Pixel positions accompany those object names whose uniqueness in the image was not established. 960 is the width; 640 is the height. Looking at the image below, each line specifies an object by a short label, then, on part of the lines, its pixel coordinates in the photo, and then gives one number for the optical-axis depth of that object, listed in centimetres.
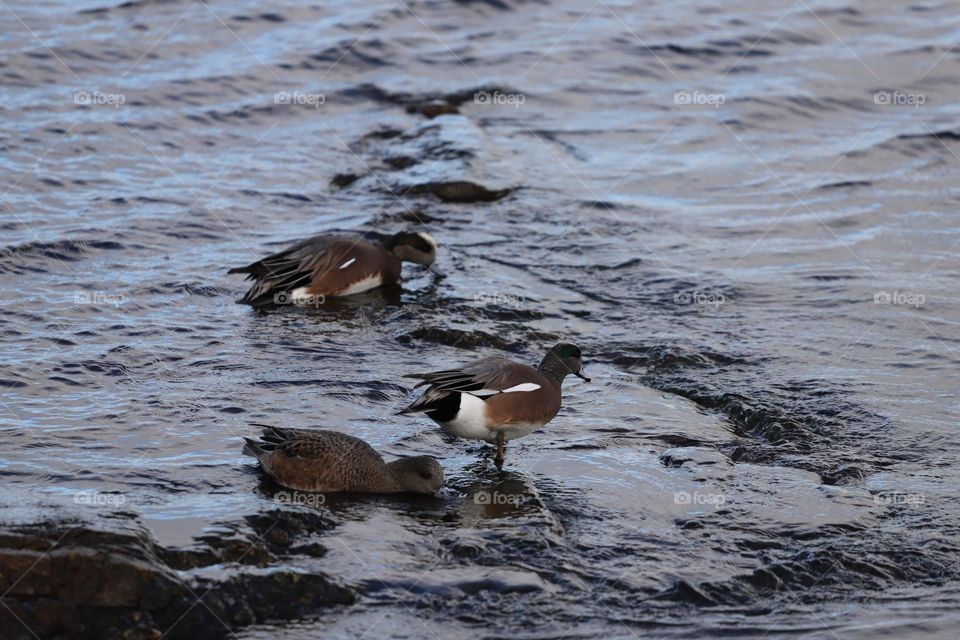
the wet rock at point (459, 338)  1880
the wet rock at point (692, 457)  1483
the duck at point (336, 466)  1316
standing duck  1404
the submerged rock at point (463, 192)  2627
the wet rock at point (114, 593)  1041
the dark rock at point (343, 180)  2747
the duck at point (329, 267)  2030
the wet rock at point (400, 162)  2823
